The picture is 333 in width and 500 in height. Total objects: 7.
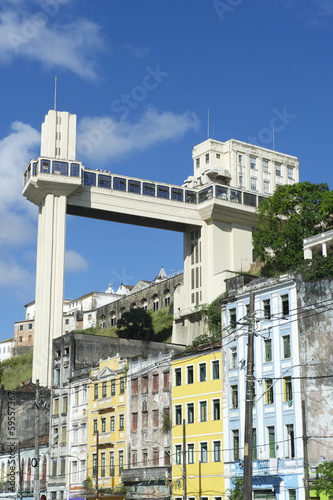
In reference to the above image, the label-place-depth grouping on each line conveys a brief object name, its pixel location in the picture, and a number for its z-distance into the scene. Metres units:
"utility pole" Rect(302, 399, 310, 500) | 46.16
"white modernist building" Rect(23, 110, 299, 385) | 106.88
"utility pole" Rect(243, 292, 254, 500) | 31.65
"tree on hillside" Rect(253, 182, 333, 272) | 96.06
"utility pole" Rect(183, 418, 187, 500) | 53.18
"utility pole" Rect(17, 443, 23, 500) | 85.88
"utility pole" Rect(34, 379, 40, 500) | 57.54
